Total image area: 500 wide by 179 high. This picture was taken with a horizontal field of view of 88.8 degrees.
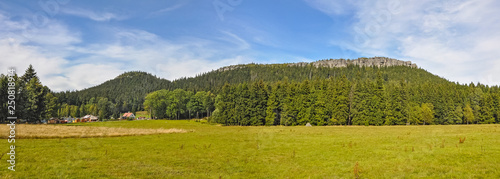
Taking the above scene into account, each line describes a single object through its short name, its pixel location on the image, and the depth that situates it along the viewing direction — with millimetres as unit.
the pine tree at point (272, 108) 84062
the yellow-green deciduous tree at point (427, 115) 87500
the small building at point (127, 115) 182362
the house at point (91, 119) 142950
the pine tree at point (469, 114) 91312
